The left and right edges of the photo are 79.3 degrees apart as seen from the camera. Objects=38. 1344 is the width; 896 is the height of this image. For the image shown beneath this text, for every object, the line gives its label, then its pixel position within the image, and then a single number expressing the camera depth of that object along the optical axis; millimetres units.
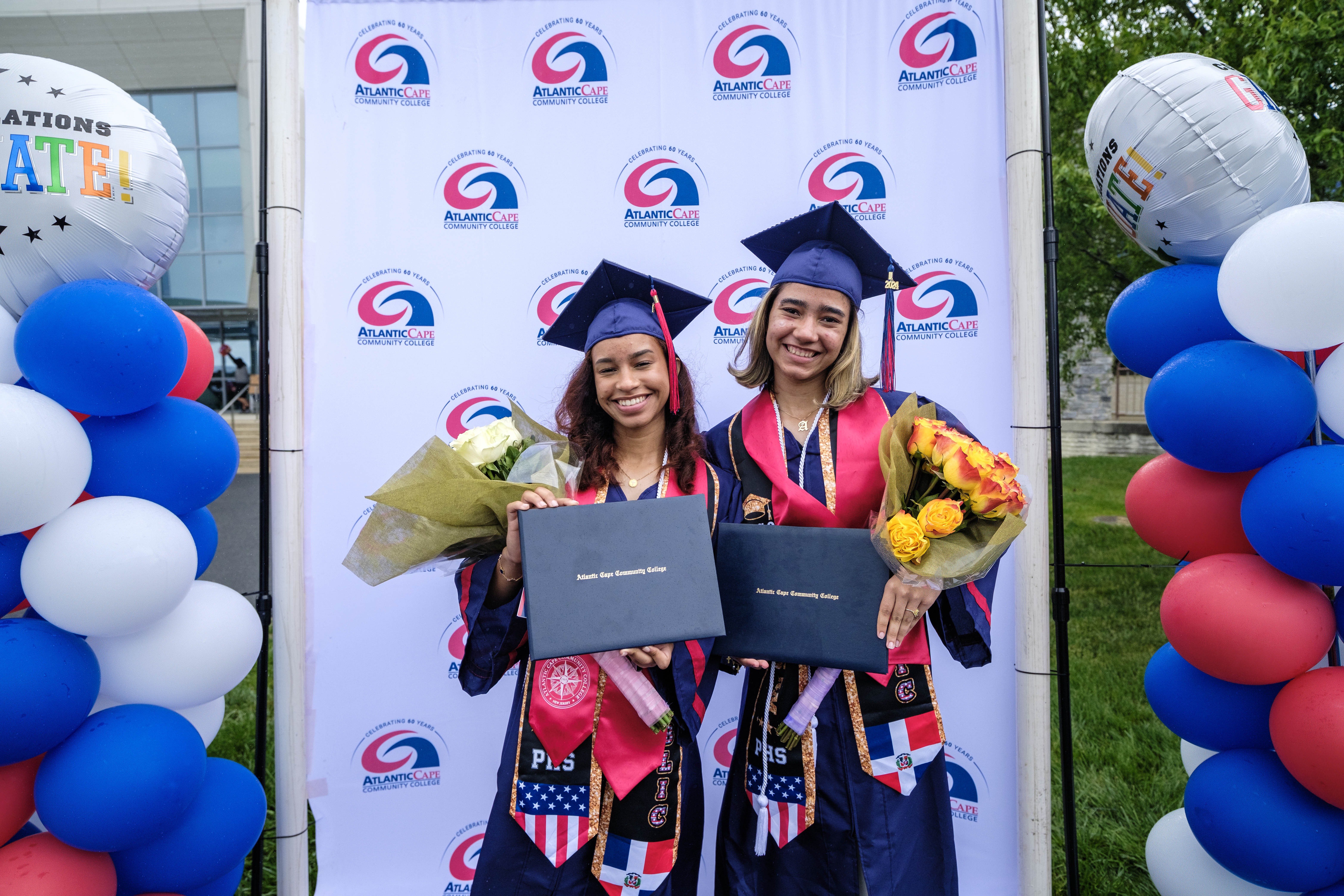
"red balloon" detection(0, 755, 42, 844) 1889
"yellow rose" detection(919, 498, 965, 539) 1763
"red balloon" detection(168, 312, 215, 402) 2350
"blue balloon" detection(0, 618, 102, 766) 1769
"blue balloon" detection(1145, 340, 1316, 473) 1849
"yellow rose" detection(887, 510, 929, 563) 1761
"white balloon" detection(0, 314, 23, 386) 1959
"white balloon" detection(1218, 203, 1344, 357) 1785
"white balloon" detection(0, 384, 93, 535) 1765
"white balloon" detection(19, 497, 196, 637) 1856
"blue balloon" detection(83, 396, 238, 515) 2035
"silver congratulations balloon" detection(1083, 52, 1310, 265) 1980
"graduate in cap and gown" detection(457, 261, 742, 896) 2031
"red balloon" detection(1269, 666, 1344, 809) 1766
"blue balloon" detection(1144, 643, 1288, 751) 2016
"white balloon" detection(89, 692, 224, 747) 2303
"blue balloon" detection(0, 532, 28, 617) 1936
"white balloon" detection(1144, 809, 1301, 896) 2076
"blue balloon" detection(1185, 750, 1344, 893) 1850
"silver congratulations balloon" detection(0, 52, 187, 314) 1932
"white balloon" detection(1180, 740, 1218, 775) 2389
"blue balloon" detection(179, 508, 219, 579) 2312
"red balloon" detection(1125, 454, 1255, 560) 2045
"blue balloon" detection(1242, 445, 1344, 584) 1729
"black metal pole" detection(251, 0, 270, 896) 2766
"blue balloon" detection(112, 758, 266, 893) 2041
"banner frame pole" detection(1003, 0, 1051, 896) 2801
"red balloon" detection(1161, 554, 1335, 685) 1848
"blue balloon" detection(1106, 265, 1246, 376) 2080
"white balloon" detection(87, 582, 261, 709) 2043
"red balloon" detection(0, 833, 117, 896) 1836
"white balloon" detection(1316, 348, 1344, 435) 1898
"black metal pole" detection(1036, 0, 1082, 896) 2676
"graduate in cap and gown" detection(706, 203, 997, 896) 2031
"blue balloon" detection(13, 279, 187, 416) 1878
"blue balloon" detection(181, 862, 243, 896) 2220
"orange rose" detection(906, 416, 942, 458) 1851
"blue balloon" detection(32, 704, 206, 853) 1854
